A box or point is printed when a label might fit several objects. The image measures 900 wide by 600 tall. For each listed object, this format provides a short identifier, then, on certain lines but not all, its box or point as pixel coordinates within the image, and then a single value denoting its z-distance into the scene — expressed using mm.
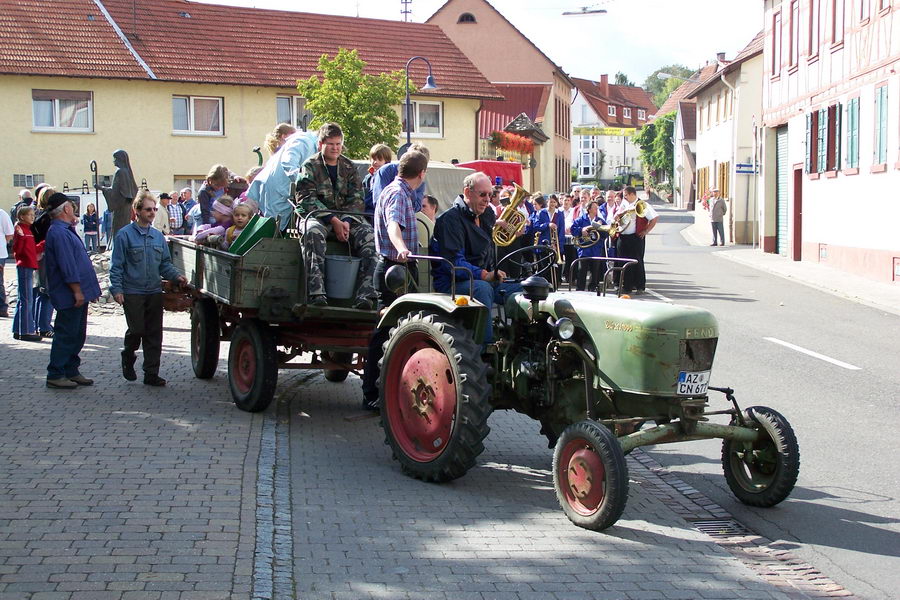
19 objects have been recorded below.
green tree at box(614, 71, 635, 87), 186750
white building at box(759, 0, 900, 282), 24000
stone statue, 14594
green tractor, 6086
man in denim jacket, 10727
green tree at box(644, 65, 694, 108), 171375
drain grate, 6184
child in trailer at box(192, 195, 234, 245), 10898
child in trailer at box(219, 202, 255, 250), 10281
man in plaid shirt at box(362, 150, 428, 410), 7945
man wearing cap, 10305
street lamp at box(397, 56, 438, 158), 31953
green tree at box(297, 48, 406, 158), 35375
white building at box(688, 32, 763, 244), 43562
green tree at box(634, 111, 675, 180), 103312
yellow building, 38438
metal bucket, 8898
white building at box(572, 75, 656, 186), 134000
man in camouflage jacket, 8797
